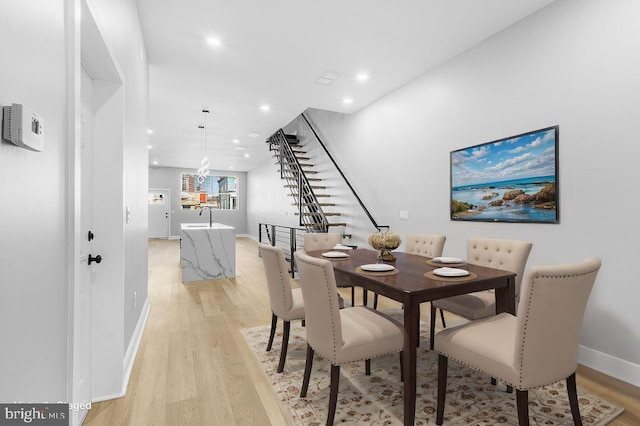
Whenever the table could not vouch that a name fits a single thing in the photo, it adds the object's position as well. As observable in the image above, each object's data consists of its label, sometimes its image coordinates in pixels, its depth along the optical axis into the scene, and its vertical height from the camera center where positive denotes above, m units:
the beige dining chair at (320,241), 3.34 -0.34
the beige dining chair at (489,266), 2.33 -0.45
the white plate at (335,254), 2.68 -0.39
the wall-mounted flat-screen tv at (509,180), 2.71 +0.31
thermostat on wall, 0.72 +0.19
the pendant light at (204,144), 5.67 +1.64
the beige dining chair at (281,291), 2.26 -0.62
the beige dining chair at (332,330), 1.68 -0.69
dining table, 1.64 -0.44
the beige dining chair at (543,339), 1.41 -0.59
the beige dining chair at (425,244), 3.06 -0.35
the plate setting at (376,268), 2.10 -0.39
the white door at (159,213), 11.77 -0.21
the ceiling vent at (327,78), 4.02 +1.74
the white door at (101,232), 1.80 -0.15
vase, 2.47 -0.26
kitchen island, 5.14 -0.76
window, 12.29 +0.64
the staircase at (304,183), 5.93 +0.58
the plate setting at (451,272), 1.95 -0.39
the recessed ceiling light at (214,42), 3.22 +1.74
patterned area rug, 1.77 -1.18
